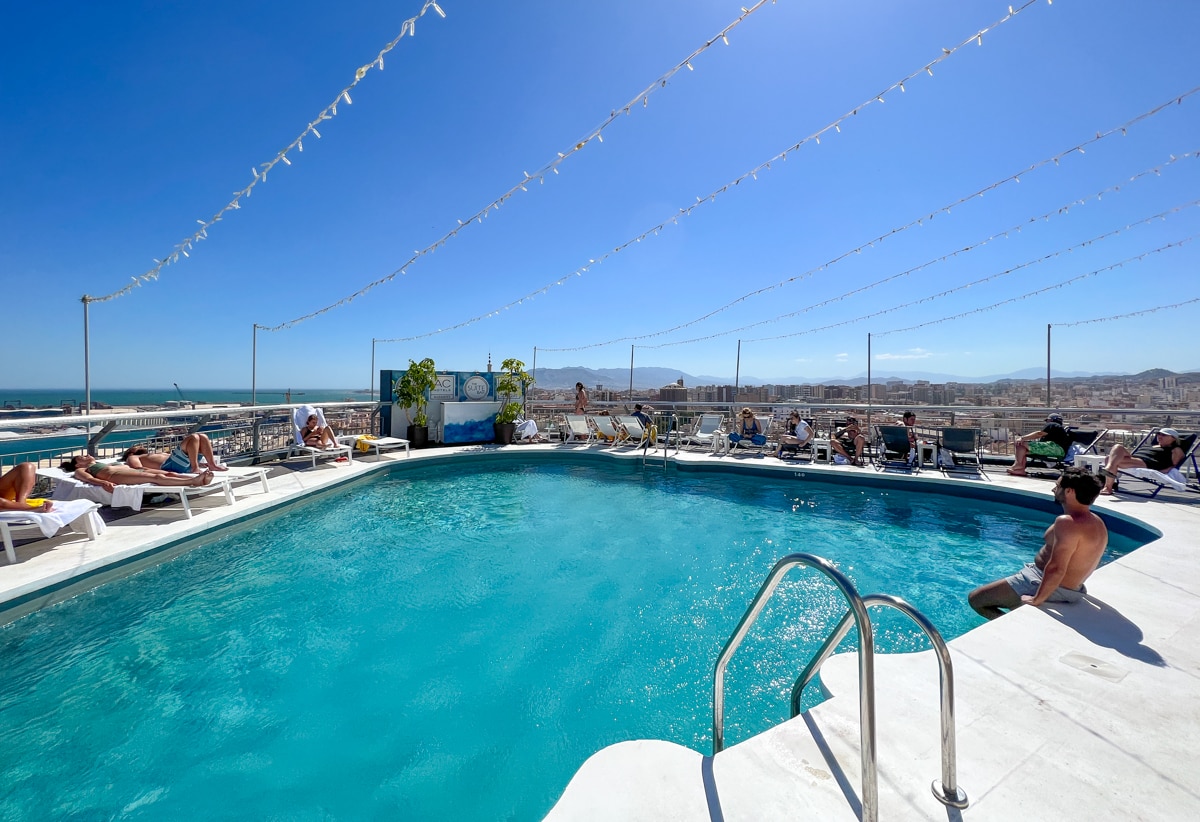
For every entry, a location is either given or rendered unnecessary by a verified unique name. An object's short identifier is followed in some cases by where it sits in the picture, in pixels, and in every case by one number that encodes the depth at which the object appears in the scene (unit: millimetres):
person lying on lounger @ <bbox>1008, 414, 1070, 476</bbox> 6582
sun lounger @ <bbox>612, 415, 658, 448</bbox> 9680
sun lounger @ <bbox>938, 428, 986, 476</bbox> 7062
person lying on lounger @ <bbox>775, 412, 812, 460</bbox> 8086
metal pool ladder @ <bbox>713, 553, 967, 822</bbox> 1102
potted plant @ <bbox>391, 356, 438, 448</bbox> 9344
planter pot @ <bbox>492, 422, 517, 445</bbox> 9961
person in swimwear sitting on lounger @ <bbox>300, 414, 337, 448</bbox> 7340
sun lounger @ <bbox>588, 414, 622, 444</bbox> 9883
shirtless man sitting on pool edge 2391
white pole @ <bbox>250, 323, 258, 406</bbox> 10438
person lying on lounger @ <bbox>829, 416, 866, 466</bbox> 7652
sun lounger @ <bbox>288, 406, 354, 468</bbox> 7094
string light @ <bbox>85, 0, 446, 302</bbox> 3703
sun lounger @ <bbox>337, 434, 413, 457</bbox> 8055
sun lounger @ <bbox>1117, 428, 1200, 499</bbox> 5155
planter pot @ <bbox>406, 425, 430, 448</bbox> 9547
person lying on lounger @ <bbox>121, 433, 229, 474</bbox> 4977
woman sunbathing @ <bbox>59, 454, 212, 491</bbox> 4422
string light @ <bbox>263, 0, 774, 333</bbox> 3637
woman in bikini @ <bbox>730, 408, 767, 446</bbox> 8836
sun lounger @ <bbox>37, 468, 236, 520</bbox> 4098
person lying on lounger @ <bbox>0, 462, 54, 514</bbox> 3461
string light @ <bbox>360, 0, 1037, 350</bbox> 3812
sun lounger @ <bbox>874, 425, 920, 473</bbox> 7352
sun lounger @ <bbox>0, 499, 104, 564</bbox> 3256
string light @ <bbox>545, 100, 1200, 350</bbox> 4564
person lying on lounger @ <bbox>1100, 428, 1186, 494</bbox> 5367
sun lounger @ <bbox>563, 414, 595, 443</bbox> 10000
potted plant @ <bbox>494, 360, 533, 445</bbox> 10000
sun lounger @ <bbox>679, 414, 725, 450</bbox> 9370
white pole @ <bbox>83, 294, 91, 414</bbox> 6398
